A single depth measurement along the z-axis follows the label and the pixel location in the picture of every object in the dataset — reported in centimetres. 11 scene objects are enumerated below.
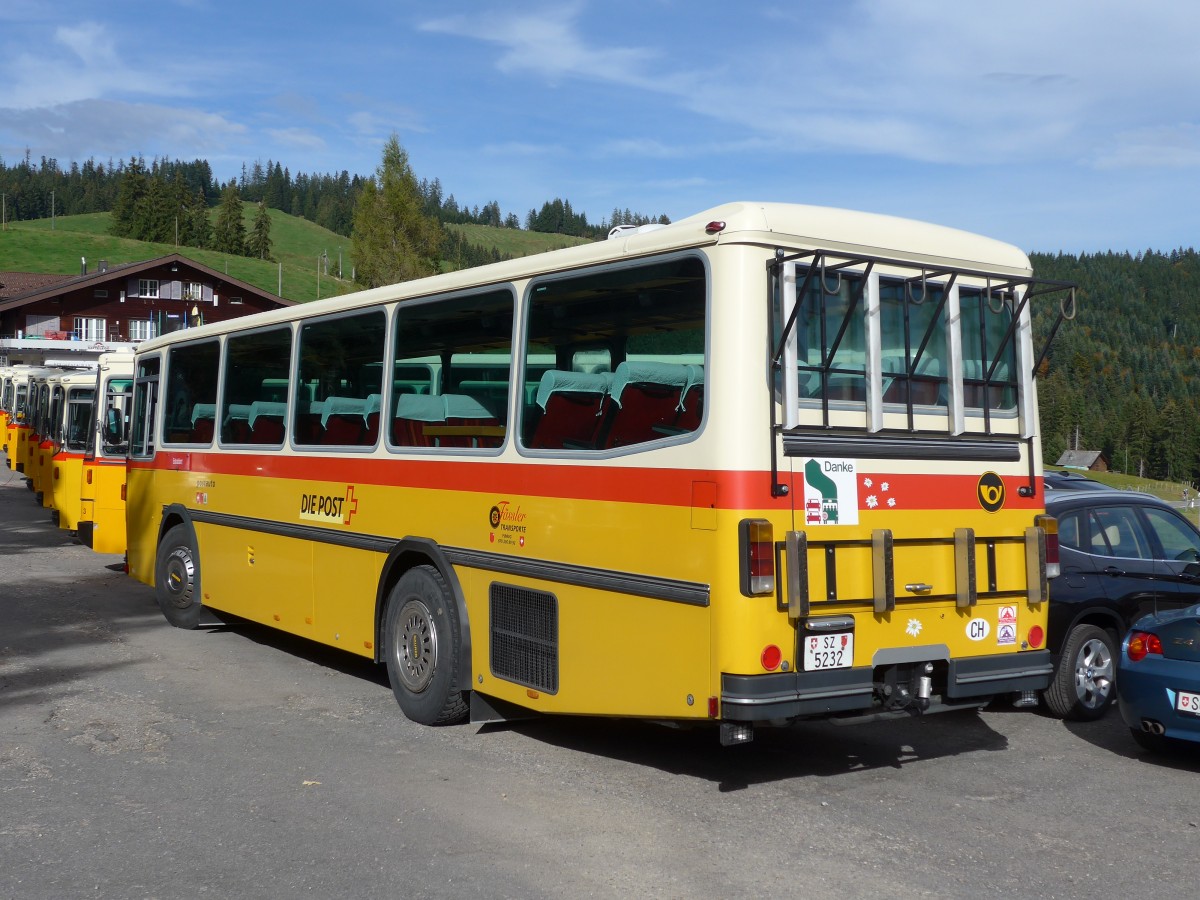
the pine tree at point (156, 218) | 14488
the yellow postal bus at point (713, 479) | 598
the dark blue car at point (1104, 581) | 864
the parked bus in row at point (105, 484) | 1616
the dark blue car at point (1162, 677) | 714
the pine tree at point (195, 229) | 14775
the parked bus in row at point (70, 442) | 2031
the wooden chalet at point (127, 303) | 7450
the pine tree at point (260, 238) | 15112
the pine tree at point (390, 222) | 5272
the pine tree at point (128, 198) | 14896
